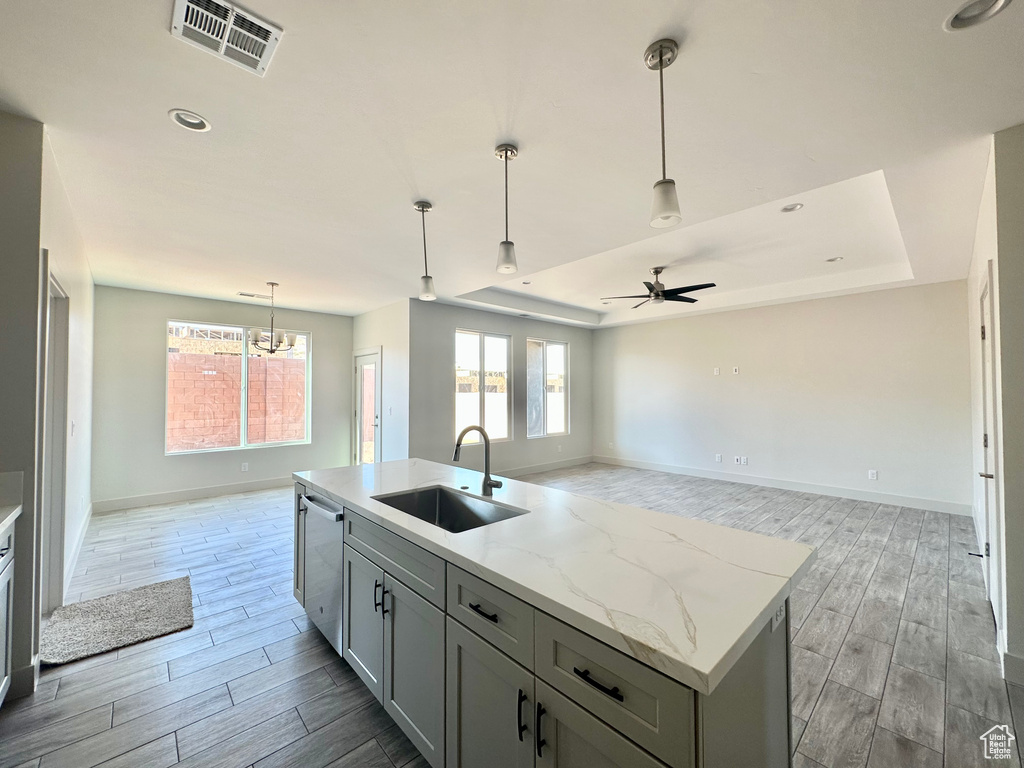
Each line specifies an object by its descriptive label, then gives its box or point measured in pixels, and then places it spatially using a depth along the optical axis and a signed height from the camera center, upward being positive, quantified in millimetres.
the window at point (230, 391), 5477 +14
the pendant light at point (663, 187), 1527 +761
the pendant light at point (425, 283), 2826 +767
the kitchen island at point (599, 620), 876 -581
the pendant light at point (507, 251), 2176 +743
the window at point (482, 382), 6445 +123
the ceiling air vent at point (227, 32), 1391 +1236
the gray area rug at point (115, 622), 2342 -1388
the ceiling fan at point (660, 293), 4836 +1091
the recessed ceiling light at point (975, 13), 1335 +1199
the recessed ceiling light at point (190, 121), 1912 +1247
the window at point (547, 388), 7496 +34
